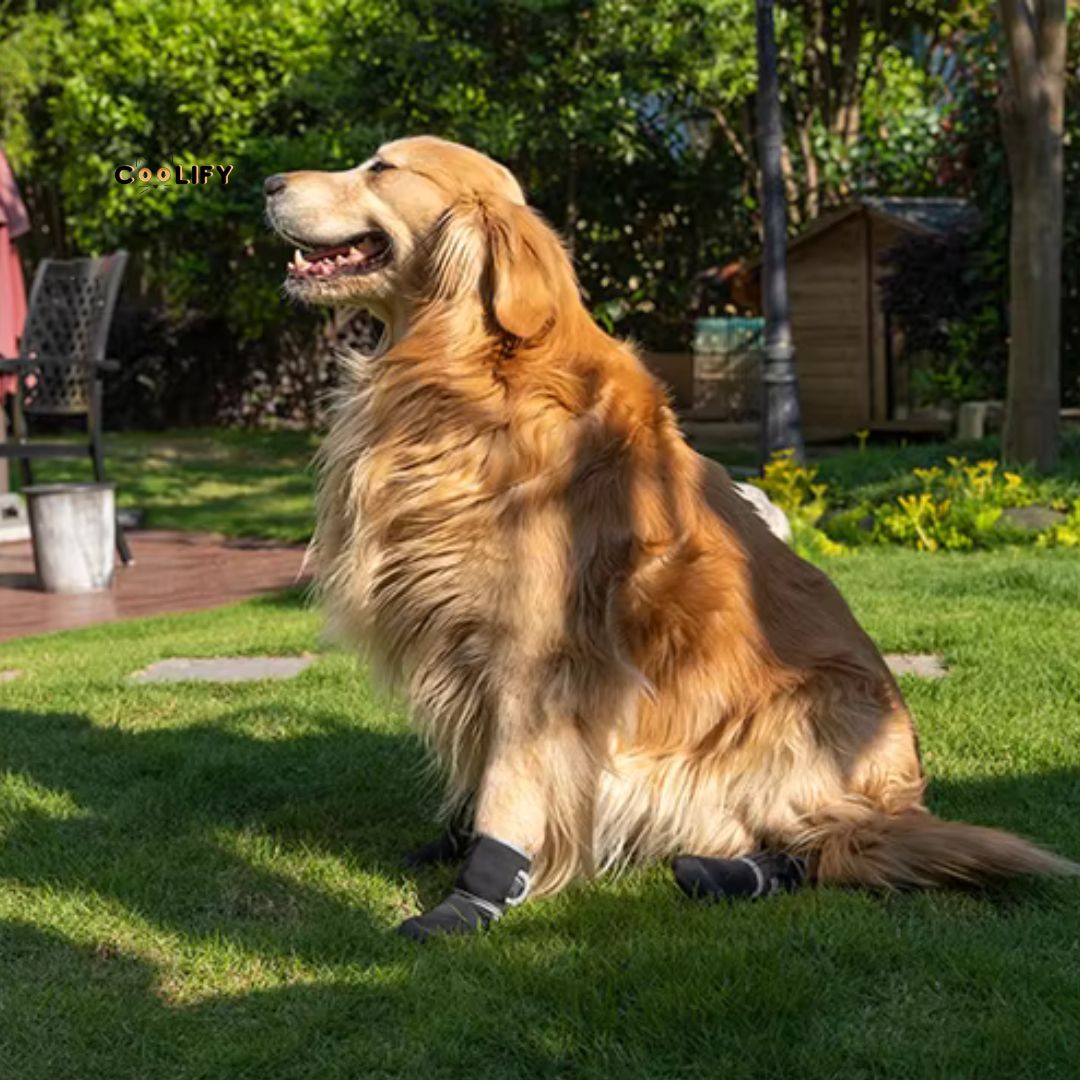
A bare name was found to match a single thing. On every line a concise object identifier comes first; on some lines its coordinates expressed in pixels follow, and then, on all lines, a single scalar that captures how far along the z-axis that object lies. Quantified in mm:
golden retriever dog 3531
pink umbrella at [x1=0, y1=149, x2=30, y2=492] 13203
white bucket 9383
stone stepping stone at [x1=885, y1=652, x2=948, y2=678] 5684
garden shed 19719
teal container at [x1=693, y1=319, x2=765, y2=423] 21422
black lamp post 12344
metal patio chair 10453
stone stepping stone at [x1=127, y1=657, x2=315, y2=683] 6156
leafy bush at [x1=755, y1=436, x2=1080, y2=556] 9211
